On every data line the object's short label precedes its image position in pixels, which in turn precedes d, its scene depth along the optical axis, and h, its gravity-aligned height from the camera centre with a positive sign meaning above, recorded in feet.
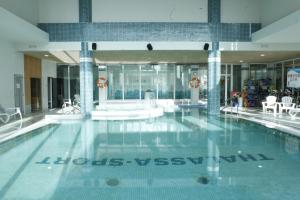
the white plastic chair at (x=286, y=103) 34.55 -1.56
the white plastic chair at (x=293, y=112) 29.73 -2.49
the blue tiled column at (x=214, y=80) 34.58 +1.29
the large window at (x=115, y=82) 55.11 +1.69
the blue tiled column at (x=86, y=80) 33.81 +1.30
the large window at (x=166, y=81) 55.36 +1.86
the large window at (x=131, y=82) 54.85 +1.68
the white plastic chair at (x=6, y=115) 26.22 -2.31
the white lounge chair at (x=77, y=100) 41.09 -1.35
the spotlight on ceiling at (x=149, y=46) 33.58 +5.27
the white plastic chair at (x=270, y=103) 36.04 -1.61
